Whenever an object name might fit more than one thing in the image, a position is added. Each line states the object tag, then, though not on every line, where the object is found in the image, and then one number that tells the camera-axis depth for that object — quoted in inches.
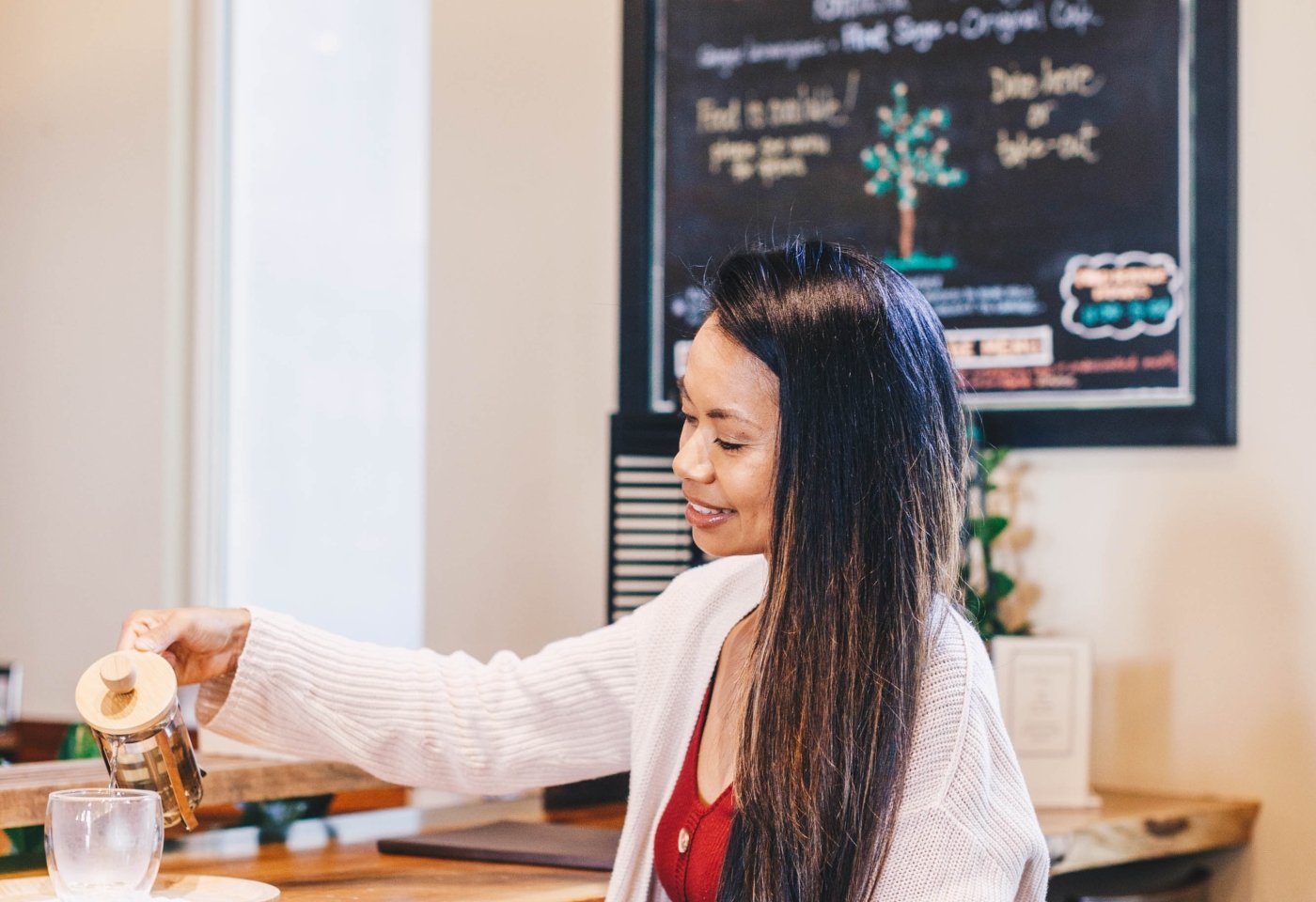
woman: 55.6
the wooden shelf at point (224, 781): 64.9
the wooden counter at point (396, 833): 66.3
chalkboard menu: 94.4
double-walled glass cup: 52.2
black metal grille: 97.4
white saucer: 57.5
